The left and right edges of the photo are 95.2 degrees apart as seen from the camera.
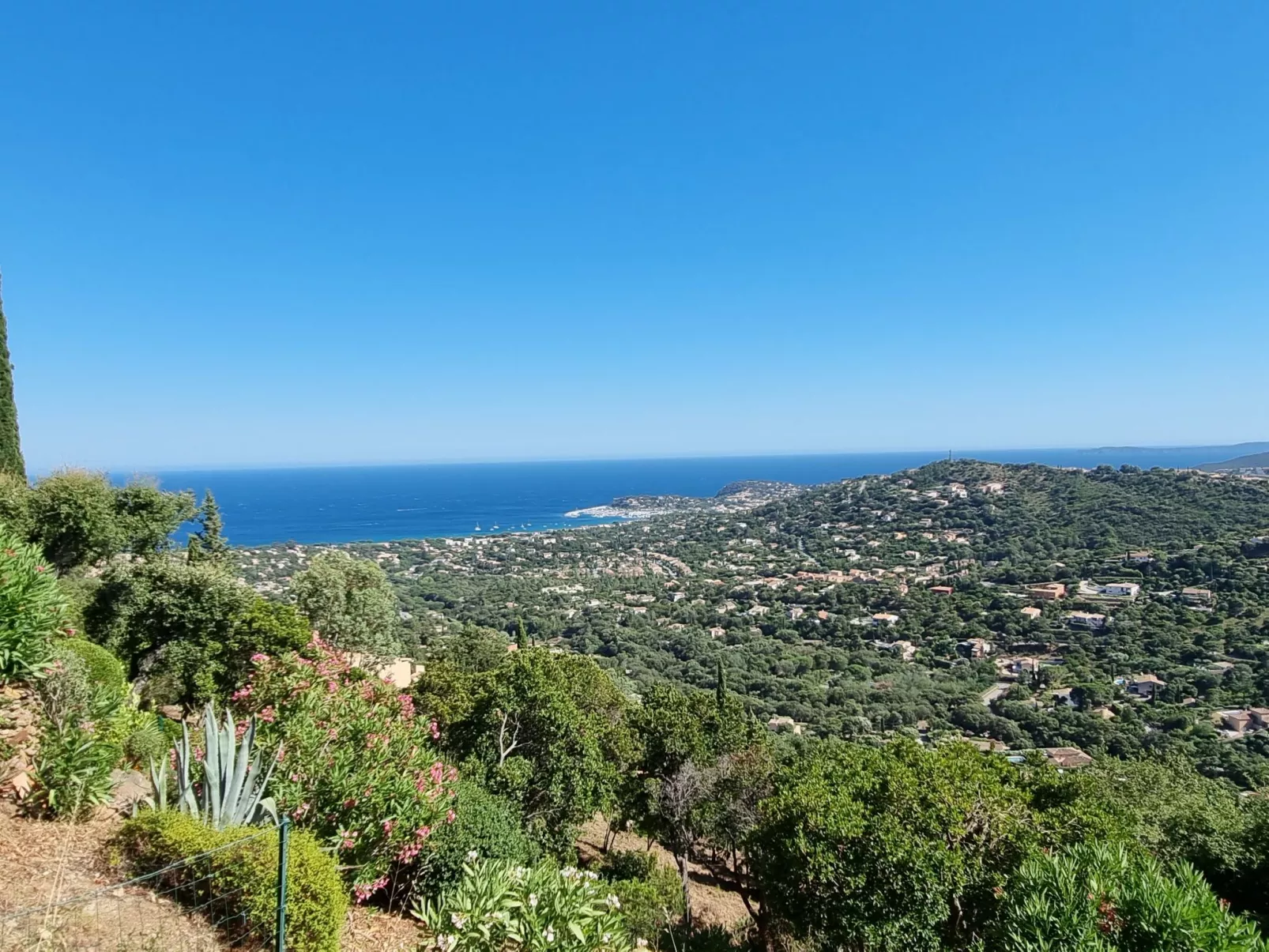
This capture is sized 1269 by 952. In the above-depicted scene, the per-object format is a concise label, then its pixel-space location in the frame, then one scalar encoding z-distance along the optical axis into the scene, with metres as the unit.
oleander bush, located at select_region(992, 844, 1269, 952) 3.97
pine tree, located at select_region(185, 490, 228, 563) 18.62
